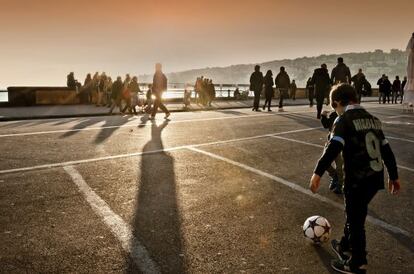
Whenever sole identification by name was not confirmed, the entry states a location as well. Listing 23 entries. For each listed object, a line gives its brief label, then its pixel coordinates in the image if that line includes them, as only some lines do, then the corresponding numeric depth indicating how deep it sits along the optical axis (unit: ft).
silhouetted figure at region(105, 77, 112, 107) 72.84
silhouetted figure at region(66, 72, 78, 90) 79.20
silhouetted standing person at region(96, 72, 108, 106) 73.51
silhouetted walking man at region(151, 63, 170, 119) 52.37
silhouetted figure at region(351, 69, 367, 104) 84.19
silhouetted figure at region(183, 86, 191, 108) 74.18
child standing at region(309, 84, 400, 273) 10.82
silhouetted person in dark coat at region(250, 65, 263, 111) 67.56
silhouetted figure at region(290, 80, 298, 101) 110.94
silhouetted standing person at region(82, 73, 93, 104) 78.81
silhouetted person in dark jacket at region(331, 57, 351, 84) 55.52
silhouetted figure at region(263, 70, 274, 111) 68.44
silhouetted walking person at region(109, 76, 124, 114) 62.90
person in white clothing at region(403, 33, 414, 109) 56.08
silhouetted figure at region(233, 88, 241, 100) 104.51
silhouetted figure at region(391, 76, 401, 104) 102.22
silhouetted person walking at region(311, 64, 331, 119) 52.70
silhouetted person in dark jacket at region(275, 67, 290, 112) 73.10
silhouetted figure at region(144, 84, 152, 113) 61.05
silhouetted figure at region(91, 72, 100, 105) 77.60
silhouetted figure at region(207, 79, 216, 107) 84.40
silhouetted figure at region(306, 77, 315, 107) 78.42
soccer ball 12.94
